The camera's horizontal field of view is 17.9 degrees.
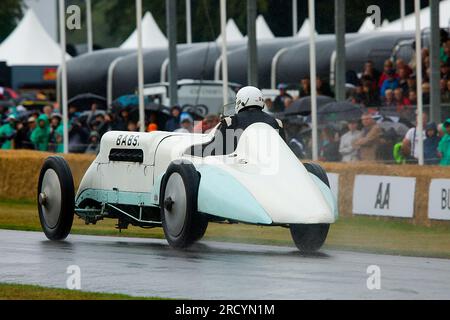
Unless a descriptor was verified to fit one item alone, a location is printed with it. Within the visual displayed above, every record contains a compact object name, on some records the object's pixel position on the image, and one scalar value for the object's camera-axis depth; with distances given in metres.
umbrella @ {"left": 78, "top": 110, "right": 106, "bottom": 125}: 32.89
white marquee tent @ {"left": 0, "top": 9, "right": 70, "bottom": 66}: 51.53
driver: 15.77
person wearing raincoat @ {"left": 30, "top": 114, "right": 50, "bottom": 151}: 31.95
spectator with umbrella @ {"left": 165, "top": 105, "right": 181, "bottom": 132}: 27.34
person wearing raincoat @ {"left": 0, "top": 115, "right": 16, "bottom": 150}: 33.50
